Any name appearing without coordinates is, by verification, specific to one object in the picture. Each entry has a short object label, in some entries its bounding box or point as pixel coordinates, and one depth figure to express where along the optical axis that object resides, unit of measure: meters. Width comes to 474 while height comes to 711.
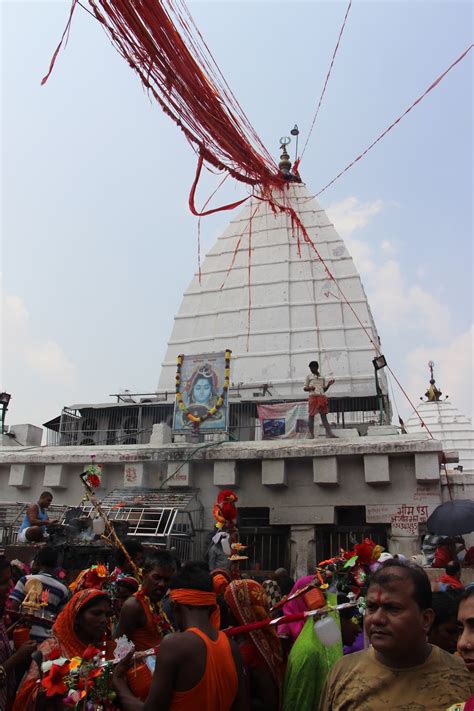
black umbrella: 9.12
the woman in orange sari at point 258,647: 3.42
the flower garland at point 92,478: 6.50
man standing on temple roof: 11.61
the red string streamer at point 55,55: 5.62
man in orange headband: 2.72
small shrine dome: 26.28
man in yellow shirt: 2.23
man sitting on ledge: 8.48
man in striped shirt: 4.16
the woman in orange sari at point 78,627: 3.22
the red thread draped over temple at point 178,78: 5.87
